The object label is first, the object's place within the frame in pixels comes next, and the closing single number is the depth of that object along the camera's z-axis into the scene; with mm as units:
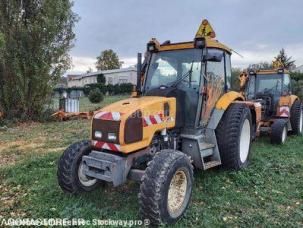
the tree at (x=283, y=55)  31313
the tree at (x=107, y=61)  50589
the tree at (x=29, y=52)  9469
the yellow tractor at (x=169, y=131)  2921
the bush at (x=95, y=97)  18089
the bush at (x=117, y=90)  28729
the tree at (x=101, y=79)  36992
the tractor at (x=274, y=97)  6775
